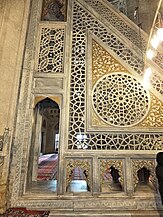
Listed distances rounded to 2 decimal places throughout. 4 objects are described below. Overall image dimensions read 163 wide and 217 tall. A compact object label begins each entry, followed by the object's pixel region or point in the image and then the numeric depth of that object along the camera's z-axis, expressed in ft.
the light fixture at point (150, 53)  10.36
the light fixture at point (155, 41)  8.88
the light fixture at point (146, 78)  11.56
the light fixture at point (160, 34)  8.01
